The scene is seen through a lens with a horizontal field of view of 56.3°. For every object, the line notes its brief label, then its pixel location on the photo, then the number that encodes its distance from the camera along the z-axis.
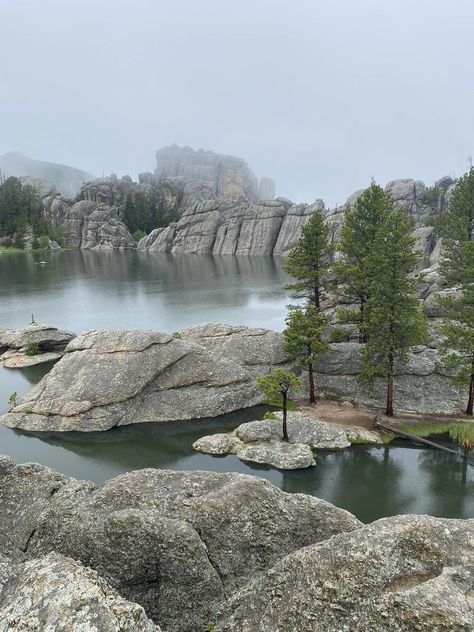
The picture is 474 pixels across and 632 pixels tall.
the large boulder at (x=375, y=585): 8.17
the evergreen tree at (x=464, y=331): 35.12
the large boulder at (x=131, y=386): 36.91
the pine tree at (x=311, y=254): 43.81
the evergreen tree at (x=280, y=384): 33.44
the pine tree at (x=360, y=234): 44.75
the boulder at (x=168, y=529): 11.49
